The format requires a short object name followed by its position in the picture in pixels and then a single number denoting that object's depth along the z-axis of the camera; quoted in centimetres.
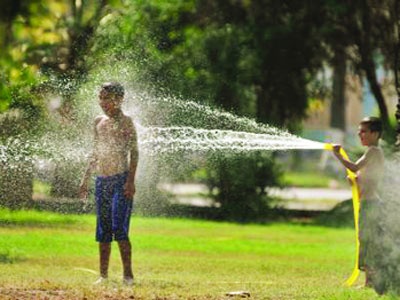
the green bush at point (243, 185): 4016
